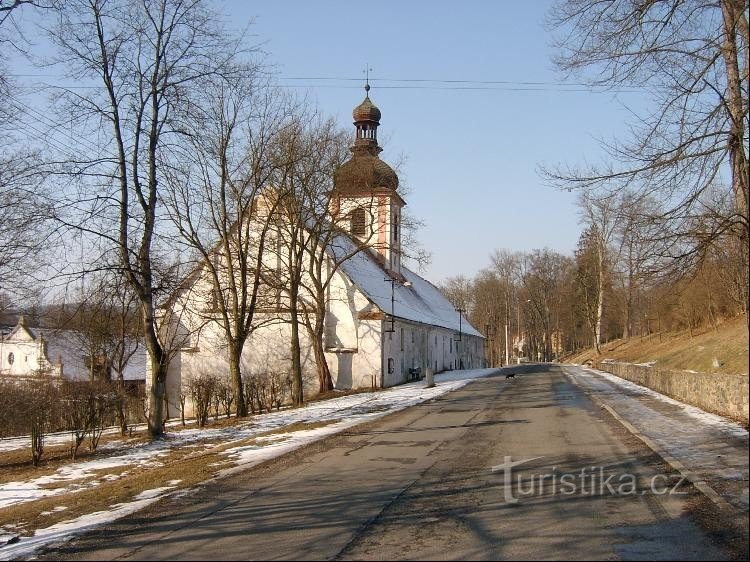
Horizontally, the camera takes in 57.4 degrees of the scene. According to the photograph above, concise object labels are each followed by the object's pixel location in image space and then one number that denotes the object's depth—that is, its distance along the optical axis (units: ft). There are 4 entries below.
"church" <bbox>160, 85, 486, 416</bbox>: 110.32
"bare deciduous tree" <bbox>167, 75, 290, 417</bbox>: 72.43
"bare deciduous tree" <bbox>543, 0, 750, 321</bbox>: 32.91
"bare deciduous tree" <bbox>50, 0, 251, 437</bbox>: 54.34
